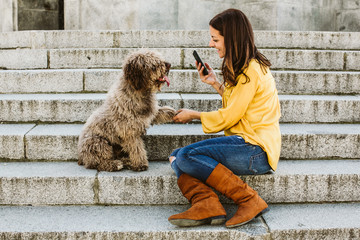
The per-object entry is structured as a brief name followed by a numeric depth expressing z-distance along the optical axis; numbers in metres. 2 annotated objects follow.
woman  2.72
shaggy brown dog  3.17
